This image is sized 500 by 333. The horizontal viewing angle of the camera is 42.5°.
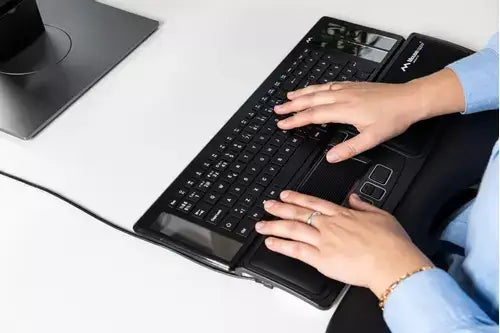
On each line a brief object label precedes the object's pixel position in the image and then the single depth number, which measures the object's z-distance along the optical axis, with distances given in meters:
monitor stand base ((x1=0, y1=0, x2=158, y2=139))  0.84
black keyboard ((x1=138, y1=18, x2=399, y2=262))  0.70
